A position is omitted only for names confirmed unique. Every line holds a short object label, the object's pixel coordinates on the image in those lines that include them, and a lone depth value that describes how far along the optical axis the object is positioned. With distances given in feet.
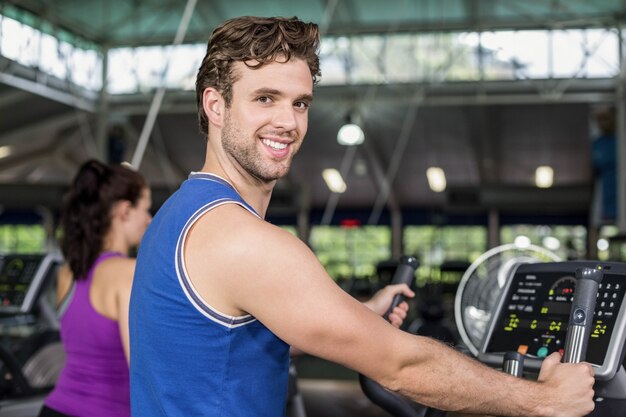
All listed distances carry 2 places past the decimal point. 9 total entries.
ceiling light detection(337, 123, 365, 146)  36.06
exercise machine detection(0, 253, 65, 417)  12.86
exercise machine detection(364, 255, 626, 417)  4.50
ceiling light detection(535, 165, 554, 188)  58.80
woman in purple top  7.36
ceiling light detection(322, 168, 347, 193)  62.95
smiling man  3.80
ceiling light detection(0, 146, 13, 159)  57.88
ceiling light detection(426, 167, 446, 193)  60.90
